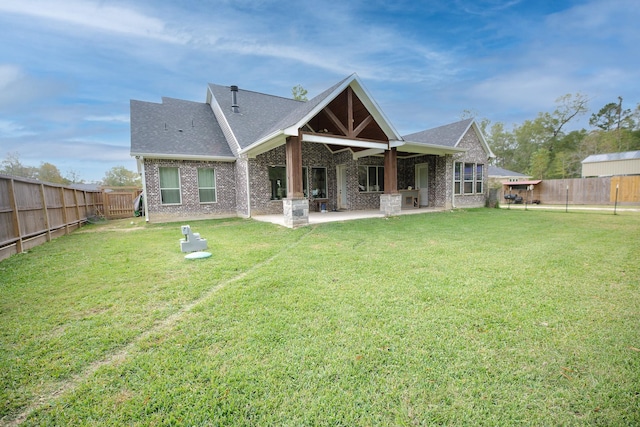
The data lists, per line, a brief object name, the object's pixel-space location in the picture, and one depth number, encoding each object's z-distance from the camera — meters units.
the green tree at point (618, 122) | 29.72
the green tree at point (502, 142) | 41.62
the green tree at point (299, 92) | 29.23
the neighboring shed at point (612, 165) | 22.38
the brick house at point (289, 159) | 9.43
